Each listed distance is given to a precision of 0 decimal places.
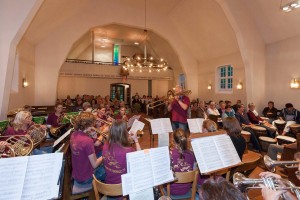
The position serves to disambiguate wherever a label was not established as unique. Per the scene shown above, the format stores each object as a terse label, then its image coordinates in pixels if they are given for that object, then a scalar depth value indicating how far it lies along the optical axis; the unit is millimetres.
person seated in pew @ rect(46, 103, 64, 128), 4523
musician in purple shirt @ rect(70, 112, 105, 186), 2223
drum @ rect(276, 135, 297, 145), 4297
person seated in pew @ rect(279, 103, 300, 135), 6406
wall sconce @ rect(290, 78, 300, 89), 6605
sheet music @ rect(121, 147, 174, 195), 1470
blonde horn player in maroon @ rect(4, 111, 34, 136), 2965
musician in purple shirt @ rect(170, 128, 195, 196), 2062
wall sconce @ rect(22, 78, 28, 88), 6631
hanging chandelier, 8095
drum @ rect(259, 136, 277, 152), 4462
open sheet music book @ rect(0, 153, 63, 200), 1229
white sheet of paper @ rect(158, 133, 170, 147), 3266
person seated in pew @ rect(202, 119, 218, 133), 2895
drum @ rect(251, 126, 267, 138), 5070
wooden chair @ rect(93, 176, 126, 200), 1555
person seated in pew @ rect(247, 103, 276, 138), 5348
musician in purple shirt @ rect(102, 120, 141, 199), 1919
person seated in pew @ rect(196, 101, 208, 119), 6473
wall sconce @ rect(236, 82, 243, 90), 8461
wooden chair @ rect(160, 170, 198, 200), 1802
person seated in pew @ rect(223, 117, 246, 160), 2508
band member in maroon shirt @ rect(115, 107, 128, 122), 4979
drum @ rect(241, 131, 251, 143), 4742
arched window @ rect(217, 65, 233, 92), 9477
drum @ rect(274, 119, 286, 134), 6005
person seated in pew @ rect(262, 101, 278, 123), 7172
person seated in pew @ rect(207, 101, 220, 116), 6380
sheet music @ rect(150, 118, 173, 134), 3549
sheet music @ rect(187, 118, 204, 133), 3795
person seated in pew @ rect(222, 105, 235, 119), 5783
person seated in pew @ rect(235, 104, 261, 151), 4887
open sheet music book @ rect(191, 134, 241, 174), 1771
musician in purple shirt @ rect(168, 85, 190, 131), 4405
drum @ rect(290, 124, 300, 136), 5046
